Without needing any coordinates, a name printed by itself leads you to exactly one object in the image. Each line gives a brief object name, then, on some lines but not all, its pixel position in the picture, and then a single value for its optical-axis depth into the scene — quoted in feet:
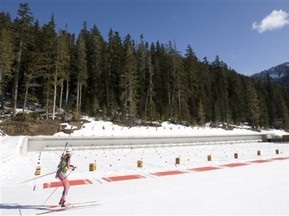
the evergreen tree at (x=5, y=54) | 146.41
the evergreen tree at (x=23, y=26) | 150.92
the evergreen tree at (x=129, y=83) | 190.70
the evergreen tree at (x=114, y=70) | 215.92
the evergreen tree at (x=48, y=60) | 158.10
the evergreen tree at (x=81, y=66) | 189.57
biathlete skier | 33.99
